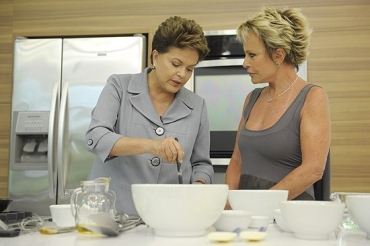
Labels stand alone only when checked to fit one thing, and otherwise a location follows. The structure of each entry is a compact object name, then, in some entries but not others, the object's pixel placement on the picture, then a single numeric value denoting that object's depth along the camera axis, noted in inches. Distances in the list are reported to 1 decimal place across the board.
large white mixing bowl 34.8
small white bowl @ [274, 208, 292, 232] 40.0
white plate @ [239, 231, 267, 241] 33.4
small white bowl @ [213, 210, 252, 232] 37.8
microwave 107.7
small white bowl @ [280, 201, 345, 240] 35.7
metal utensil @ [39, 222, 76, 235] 39.2
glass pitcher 38.0
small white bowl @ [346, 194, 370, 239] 37.4
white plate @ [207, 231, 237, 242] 32.4
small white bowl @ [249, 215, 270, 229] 39.7
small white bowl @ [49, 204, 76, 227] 43.7
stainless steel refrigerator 106.2
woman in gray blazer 65.4
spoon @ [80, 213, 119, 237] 35.8
